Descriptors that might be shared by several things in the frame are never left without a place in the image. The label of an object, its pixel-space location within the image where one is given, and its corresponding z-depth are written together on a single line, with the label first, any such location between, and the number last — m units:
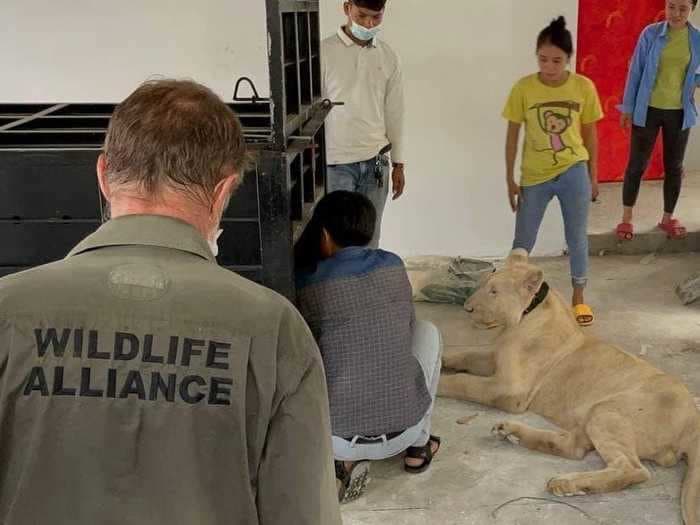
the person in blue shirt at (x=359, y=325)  2.81
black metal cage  2.26
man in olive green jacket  1.22
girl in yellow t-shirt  4.30
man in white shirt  3.97
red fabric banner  6.52
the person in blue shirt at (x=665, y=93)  5.22
